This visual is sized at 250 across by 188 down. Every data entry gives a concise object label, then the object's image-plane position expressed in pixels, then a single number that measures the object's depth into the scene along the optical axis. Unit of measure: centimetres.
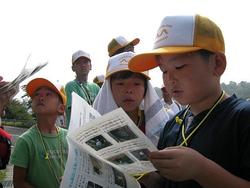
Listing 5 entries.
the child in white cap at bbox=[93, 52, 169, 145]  151
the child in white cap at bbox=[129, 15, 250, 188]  84
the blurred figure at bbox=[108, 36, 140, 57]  257
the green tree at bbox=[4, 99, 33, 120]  1979
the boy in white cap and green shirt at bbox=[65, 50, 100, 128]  314
